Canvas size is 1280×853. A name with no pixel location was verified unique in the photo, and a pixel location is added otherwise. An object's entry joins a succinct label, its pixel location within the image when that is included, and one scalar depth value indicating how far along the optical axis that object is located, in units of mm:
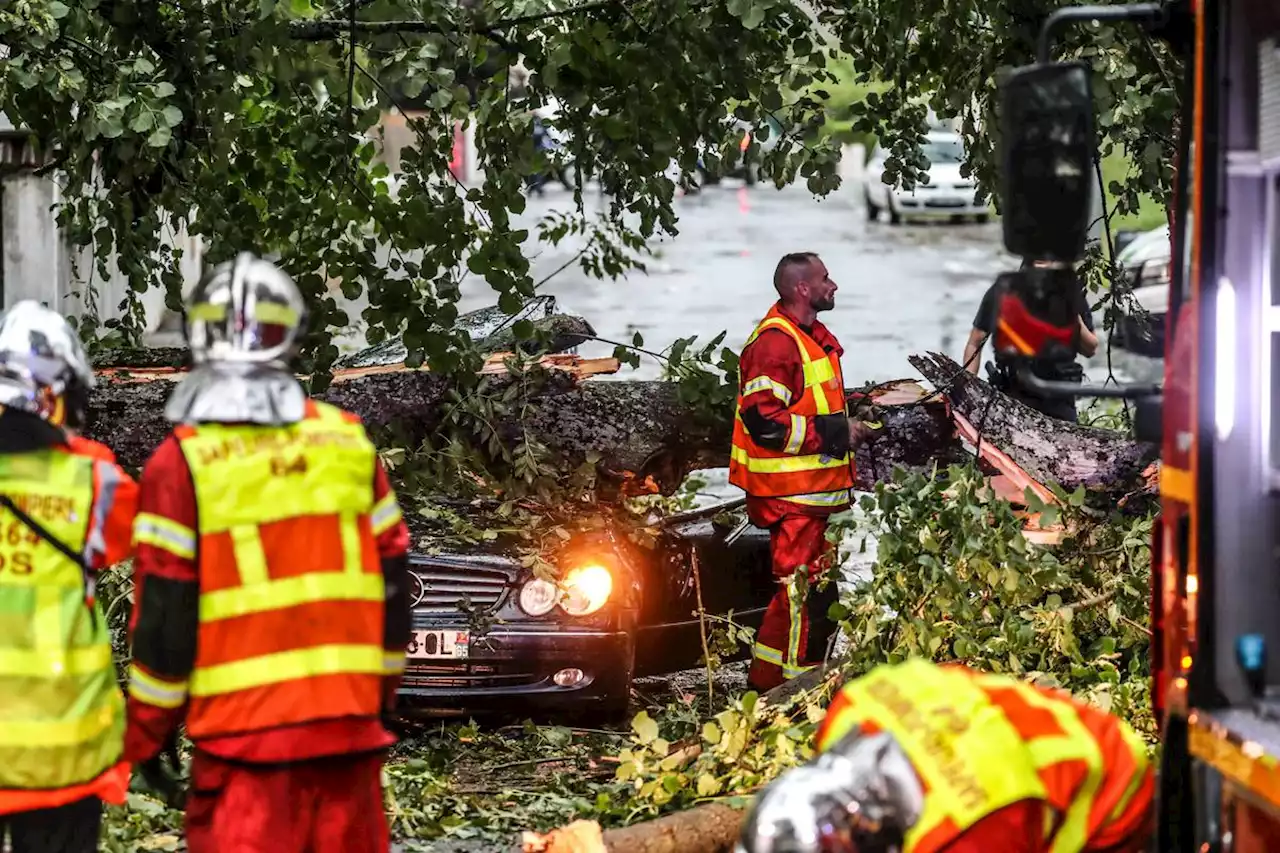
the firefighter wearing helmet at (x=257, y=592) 7521
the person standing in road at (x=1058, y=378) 14096
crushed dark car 13249
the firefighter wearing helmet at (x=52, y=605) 7884
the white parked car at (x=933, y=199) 61298
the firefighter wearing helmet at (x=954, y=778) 6208
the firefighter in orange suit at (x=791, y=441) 14470
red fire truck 6838
